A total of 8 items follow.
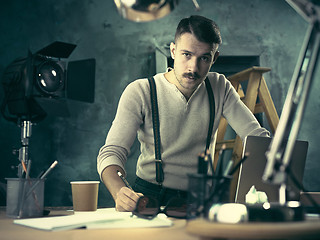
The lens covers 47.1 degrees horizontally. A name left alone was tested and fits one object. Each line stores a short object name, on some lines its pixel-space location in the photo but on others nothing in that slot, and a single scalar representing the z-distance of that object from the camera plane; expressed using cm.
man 165
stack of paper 82
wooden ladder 269
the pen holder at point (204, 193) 77
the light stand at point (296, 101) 68
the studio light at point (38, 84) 172
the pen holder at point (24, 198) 102
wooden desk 73
